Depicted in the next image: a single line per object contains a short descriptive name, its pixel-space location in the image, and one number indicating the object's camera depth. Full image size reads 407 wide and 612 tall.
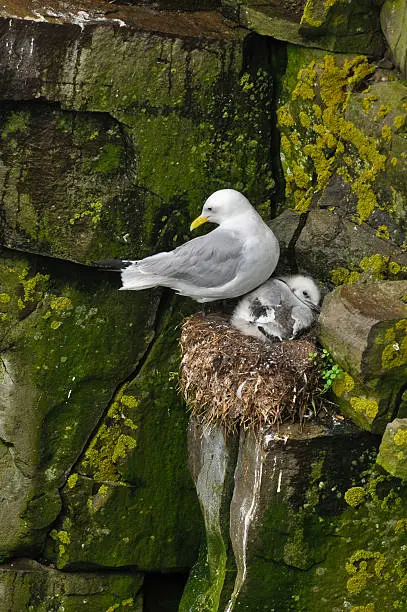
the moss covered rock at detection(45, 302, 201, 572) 13.29
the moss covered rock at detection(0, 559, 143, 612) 13.66
